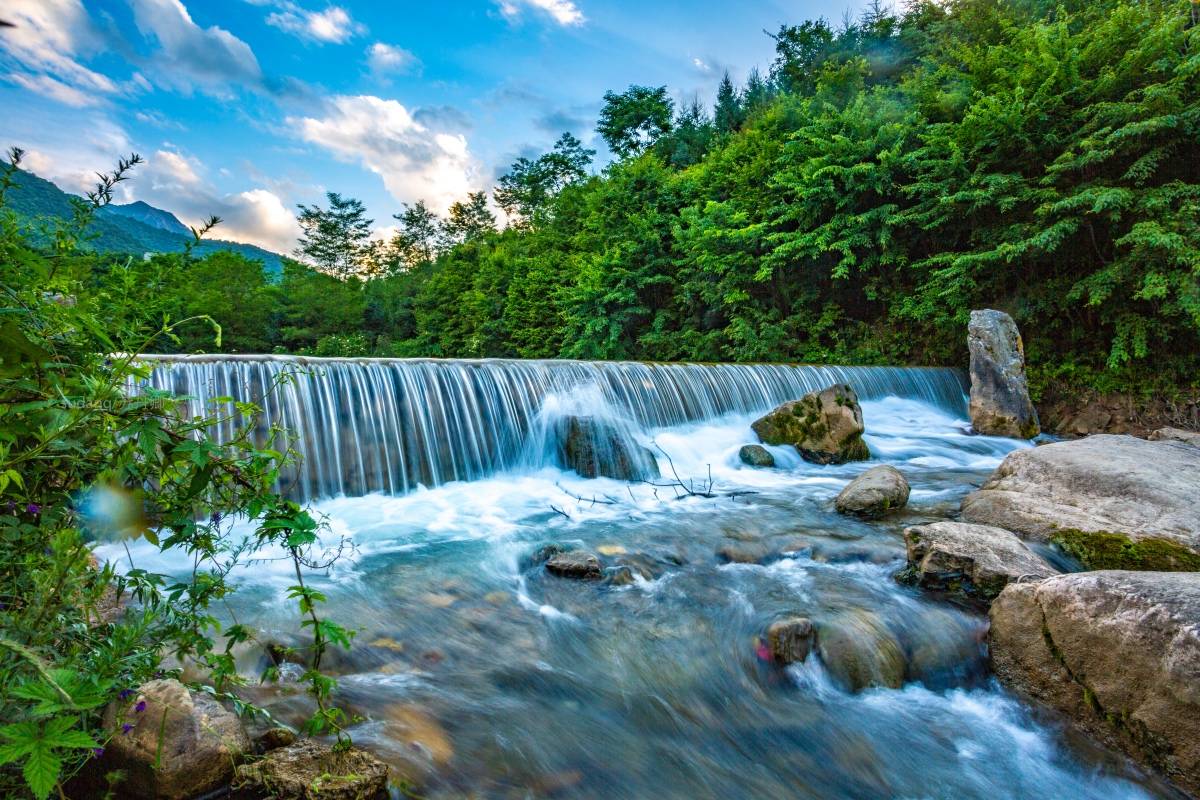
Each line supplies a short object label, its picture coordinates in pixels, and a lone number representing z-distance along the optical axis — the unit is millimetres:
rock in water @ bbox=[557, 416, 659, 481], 7012
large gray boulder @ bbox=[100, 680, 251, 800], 1490
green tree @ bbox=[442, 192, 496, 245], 39906
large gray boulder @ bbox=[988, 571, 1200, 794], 2102
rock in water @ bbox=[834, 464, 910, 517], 5109
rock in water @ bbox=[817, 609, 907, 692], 2812
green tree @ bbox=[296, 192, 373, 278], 41812
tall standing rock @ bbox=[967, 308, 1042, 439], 9414
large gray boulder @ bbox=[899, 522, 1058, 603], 3281
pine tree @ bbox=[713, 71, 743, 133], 27094
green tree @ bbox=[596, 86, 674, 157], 32406
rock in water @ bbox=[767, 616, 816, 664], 2930
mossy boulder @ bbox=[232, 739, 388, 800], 1567
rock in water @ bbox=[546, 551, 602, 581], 3975
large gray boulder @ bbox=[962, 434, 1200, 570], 3518
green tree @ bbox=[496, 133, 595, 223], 34969
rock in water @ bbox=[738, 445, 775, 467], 7570
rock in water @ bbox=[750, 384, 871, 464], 7711
